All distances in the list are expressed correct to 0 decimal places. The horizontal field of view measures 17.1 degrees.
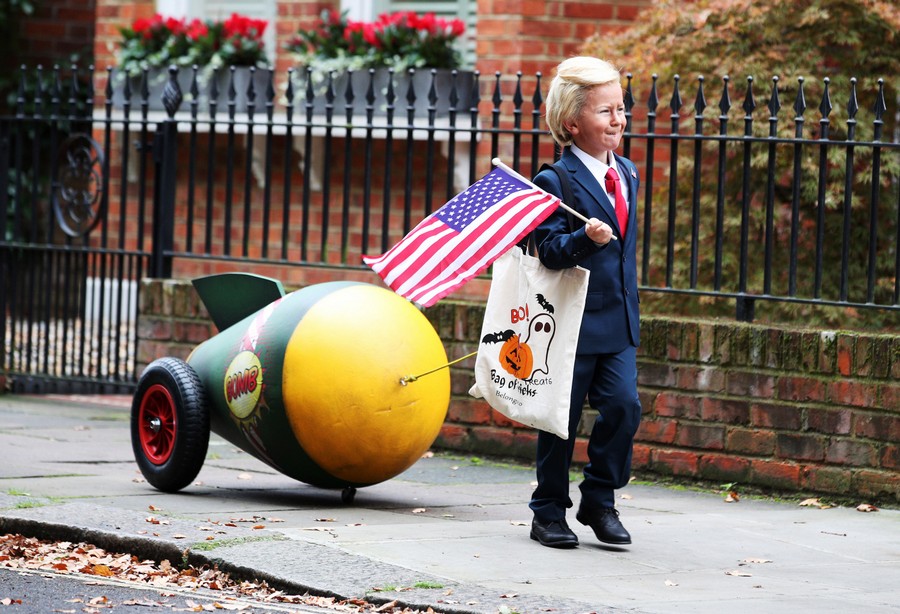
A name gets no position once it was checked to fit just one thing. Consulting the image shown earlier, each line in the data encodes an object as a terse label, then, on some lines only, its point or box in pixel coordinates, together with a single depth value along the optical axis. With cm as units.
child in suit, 1016
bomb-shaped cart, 1124
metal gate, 1841
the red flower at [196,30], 2318
